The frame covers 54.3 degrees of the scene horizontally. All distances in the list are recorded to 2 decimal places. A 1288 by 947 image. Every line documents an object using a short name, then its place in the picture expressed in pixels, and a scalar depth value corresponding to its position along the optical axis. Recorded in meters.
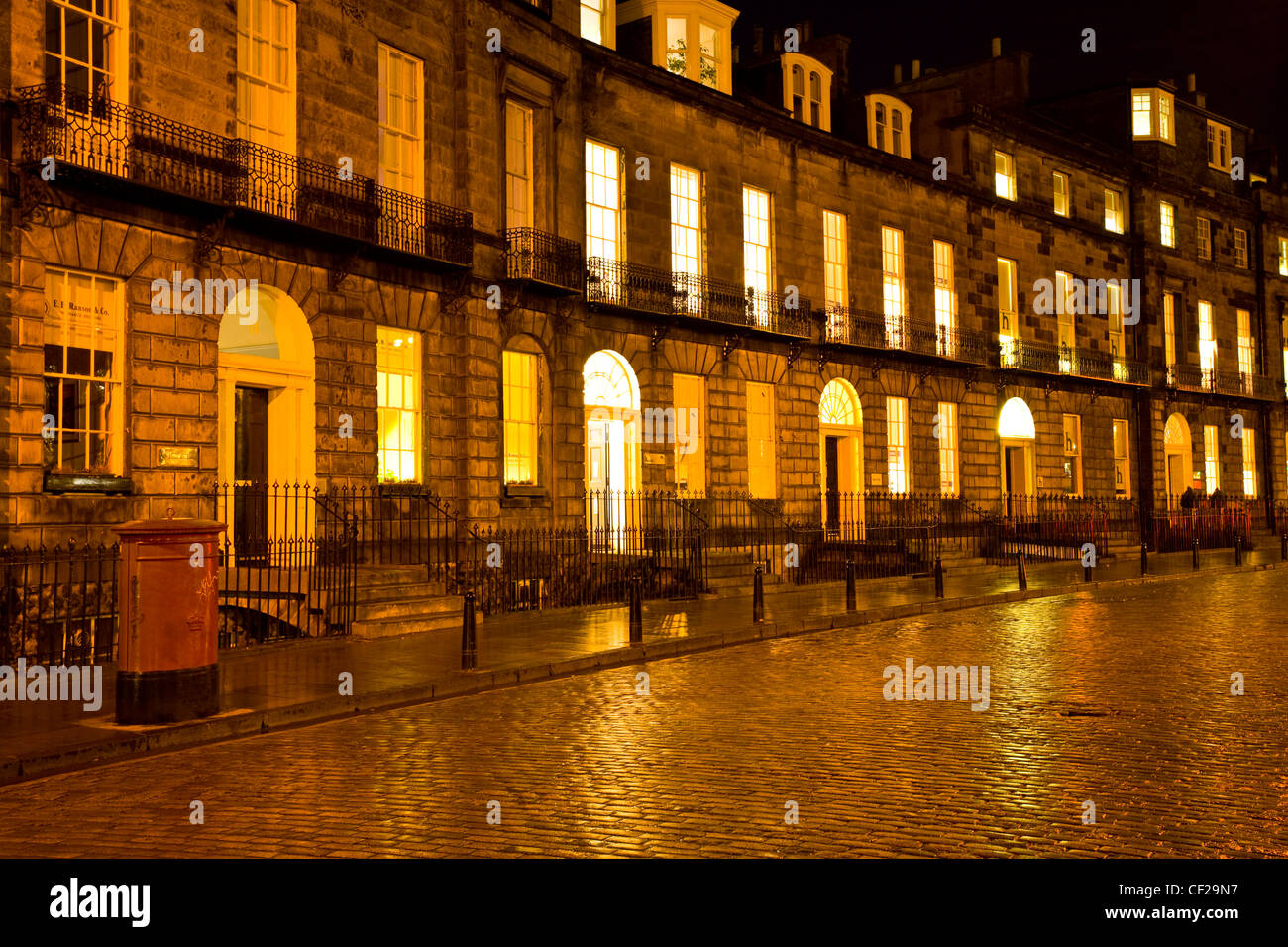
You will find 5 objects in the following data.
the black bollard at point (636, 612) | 15.31
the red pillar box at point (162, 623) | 10.11
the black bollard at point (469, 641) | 12.99
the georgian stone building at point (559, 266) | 15.48
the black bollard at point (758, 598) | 17.33
